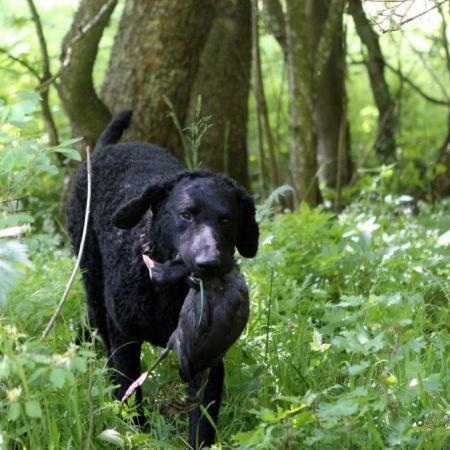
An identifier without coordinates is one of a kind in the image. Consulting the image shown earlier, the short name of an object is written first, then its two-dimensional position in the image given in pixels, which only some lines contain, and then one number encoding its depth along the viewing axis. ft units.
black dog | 10.79
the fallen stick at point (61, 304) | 9.28
